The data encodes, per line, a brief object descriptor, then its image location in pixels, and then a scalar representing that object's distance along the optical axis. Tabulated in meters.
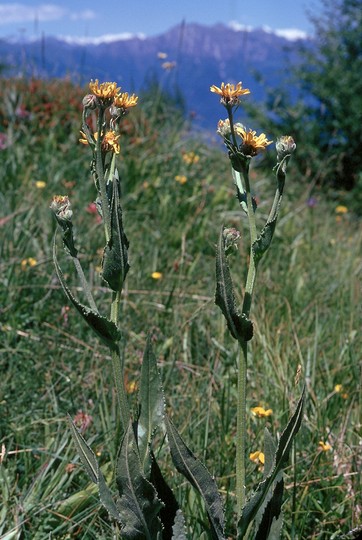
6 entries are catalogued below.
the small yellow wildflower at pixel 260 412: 1.55
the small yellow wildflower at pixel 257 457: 1.47
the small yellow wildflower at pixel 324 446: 1.53
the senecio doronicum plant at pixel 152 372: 1.19
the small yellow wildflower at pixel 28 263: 2.16
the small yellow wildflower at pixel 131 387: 1.69
